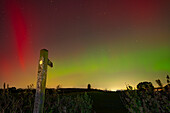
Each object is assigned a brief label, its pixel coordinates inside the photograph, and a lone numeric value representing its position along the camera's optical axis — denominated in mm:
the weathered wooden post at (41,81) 3021
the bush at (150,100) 2595
